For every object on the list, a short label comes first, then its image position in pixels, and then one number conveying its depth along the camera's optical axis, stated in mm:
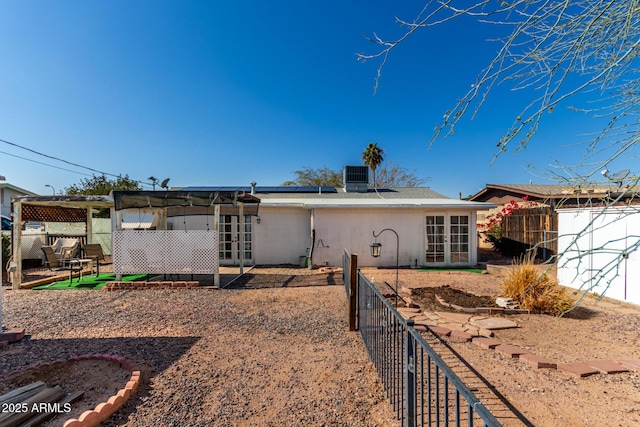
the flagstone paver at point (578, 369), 3502
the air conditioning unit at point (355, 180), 16172
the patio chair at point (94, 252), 9789
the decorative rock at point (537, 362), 3670
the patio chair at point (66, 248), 10398
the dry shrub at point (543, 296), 5781
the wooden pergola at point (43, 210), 8352
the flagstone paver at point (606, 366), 3555
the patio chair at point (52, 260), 8862
